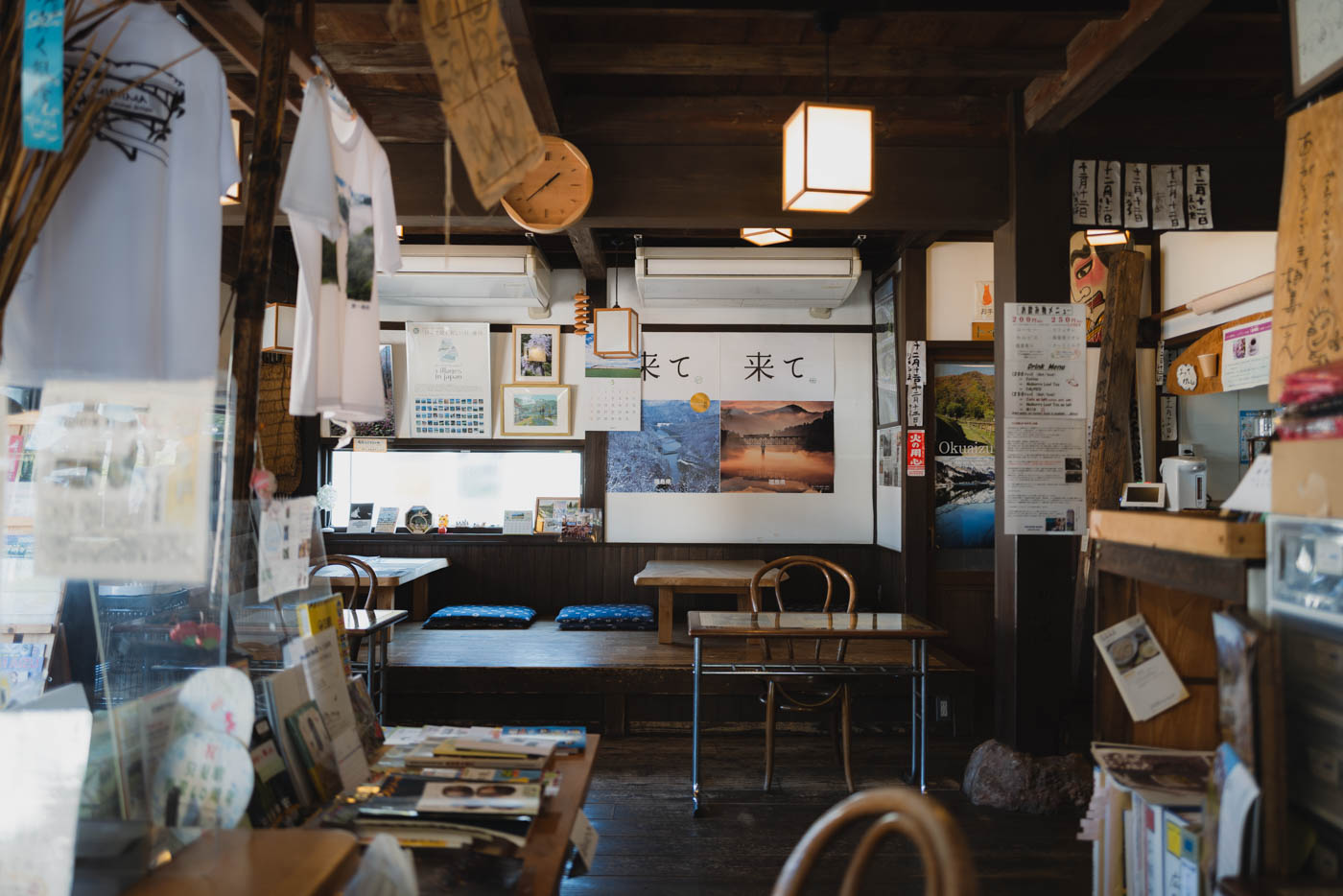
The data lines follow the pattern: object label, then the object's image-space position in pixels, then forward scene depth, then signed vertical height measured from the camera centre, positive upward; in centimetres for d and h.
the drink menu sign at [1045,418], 351 +26
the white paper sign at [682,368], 603 +78
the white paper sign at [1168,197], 354 +120
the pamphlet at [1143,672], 175 -40
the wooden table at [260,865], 104 -51
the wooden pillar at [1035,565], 350 -36
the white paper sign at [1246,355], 418 +66
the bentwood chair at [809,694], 364 -100
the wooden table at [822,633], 340 -63
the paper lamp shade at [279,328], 459 +81
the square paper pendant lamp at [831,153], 271 +106
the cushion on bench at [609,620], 544 -94
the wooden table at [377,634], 361 -79
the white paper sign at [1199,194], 357 +122
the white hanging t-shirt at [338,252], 158 +47
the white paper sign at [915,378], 529 +64
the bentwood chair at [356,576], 408 -51
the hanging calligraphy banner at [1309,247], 166 +48
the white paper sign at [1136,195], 353 +121
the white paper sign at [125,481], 130 -1
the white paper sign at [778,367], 603 +79
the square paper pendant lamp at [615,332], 524 +91
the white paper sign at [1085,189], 354 +123
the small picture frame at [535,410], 608 +48
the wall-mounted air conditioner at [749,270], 541 +134
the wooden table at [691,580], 483 -60
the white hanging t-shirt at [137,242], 131 +38
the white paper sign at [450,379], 608 +69
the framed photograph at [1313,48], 176 +94
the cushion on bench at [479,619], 544 -94
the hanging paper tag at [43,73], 113 +54
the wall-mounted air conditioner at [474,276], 544 +130
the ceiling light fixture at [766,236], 455 +134
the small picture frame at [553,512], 607 -27
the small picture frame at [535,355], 609 +88
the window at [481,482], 623 -5
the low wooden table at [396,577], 482 -61
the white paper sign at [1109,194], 353 +121
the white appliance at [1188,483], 458 -1
